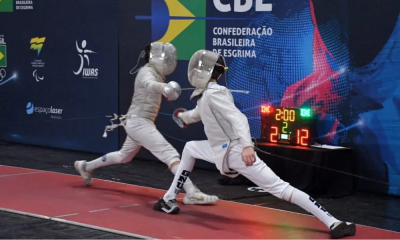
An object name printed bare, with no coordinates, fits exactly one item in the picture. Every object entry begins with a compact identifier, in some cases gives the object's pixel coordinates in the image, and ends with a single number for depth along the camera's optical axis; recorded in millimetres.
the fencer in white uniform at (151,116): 5852
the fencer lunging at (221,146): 4801
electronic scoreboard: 6574
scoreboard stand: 6473
